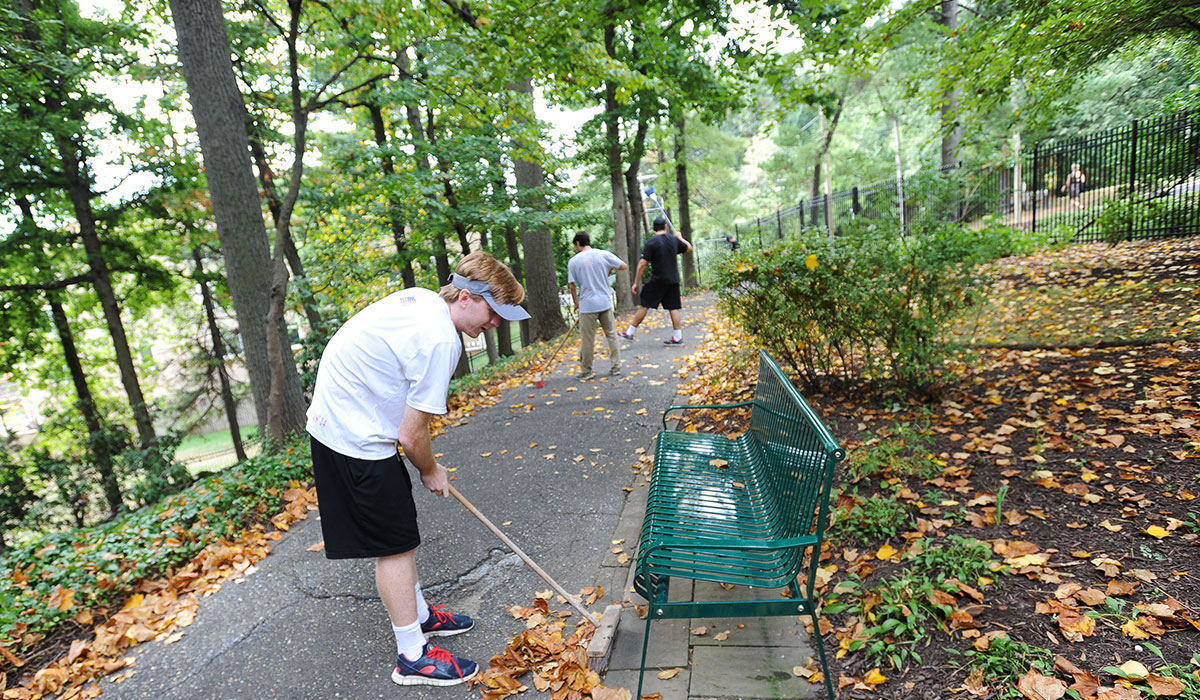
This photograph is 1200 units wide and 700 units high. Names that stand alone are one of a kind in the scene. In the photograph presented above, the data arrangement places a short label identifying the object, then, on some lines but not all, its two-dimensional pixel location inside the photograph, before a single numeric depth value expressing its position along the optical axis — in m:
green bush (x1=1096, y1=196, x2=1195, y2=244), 9.77
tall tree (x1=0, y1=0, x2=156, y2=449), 7.71
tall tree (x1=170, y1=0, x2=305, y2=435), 5.87
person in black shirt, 8.55
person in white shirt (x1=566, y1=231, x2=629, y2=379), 7.42
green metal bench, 2.35
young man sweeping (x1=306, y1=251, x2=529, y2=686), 2.40
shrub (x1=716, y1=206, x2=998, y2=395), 4.43
